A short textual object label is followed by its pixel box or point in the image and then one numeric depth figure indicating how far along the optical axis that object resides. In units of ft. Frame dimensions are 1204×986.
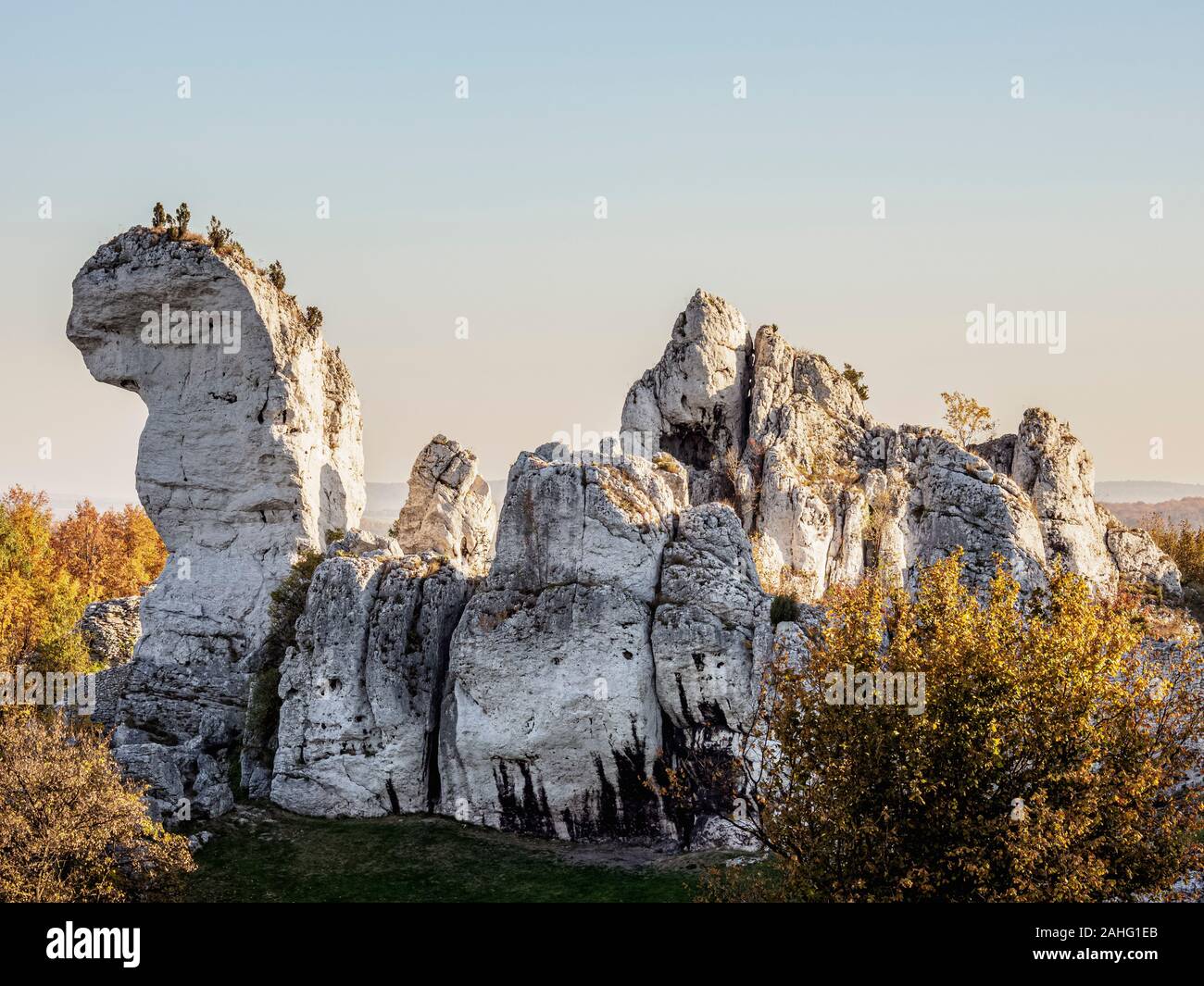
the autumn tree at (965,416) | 255.29
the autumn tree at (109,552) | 326.85
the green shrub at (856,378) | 277.44
